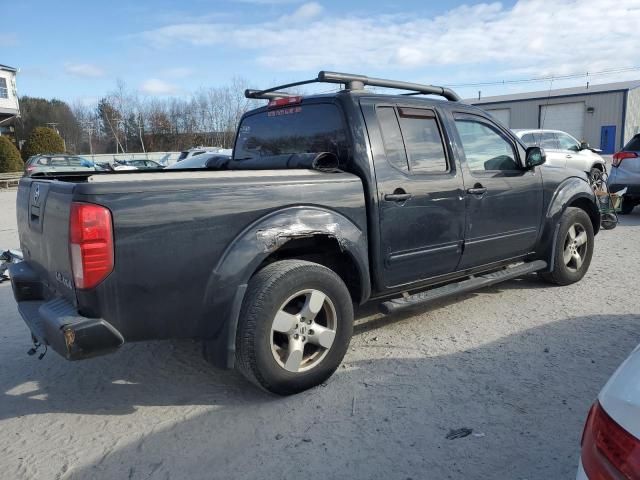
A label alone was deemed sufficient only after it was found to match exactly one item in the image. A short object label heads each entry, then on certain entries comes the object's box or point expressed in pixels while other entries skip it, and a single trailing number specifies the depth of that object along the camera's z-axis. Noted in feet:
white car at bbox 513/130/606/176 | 43.36
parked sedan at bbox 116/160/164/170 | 82.97
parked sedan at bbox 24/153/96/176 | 77.61
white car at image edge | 4.59
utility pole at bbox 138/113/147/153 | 176.86
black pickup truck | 9.20
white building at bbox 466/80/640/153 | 110.73
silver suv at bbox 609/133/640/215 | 33.06
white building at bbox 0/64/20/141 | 139.64
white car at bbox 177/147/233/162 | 70.49
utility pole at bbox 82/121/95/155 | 202.01
